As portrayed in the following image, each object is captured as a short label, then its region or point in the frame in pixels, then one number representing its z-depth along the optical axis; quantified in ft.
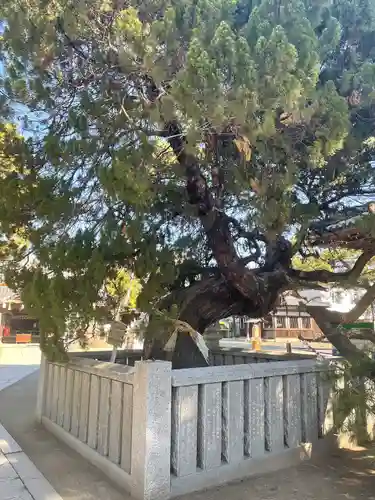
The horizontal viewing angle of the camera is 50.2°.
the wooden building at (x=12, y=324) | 63.00
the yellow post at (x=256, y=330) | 67.74
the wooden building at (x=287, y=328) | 81.66
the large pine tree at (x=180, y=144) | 8.91
